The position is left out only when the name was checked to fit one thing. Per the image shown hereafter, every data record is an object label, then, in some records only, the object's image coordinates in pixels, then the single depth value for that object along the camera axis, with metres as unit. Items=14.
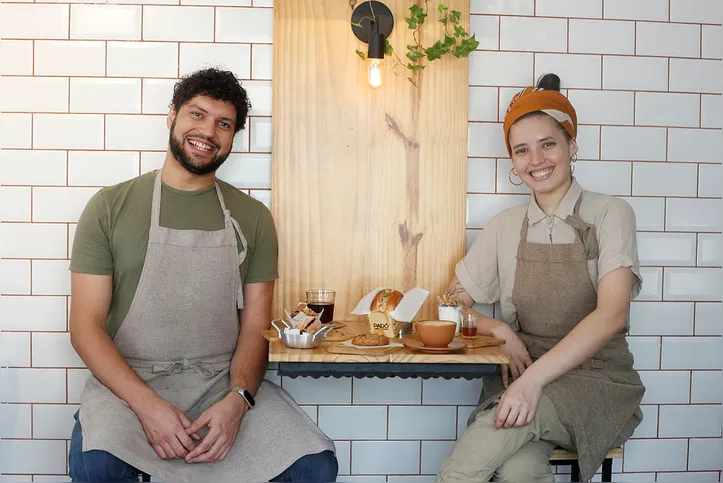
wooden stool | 2.21
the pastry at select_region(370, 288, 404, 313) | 2.29
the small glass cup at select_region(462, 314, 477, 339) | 2.32
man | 2.09
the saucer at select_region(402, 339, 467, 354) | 2.09
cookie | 2.13
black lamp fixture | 2.61
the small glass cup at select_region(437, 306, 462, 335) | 2.29
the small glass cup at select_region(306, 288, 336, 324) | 2.37
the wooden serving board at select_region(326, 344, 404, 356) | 2.06
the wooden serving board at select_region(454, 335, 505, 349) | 2.21
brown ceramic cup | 2.11
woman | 2.06
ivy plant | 2.54
